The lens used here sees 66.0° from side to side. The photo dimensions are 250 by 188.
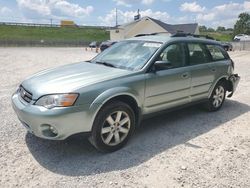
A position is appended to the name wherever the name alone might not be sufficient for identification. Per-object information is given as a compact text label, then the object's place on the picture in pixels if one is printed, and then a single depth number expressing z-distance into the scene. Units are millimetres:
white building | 34222
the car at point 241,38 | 40312
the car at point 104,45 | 20794
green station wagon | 2468
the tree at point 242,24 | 54540
